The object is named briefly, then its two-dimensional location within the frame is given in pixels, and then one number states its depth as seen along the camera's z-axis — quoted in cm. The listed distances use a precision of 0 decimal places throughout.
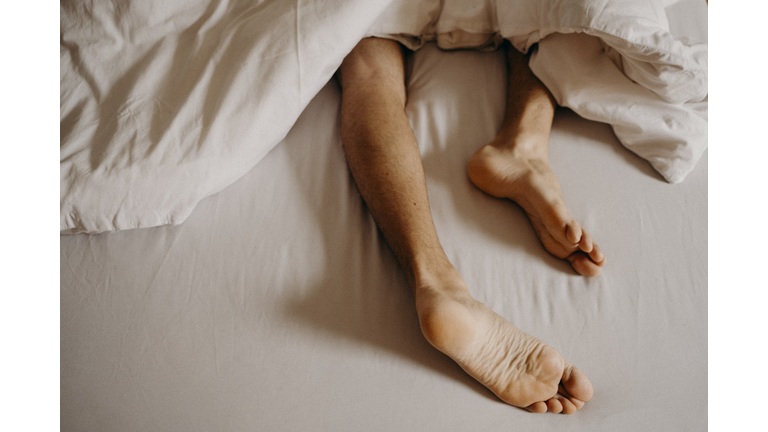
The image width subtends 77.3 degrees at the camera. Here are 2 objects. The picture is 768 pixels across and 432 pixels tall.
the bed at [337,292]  63
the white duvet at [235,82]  77
